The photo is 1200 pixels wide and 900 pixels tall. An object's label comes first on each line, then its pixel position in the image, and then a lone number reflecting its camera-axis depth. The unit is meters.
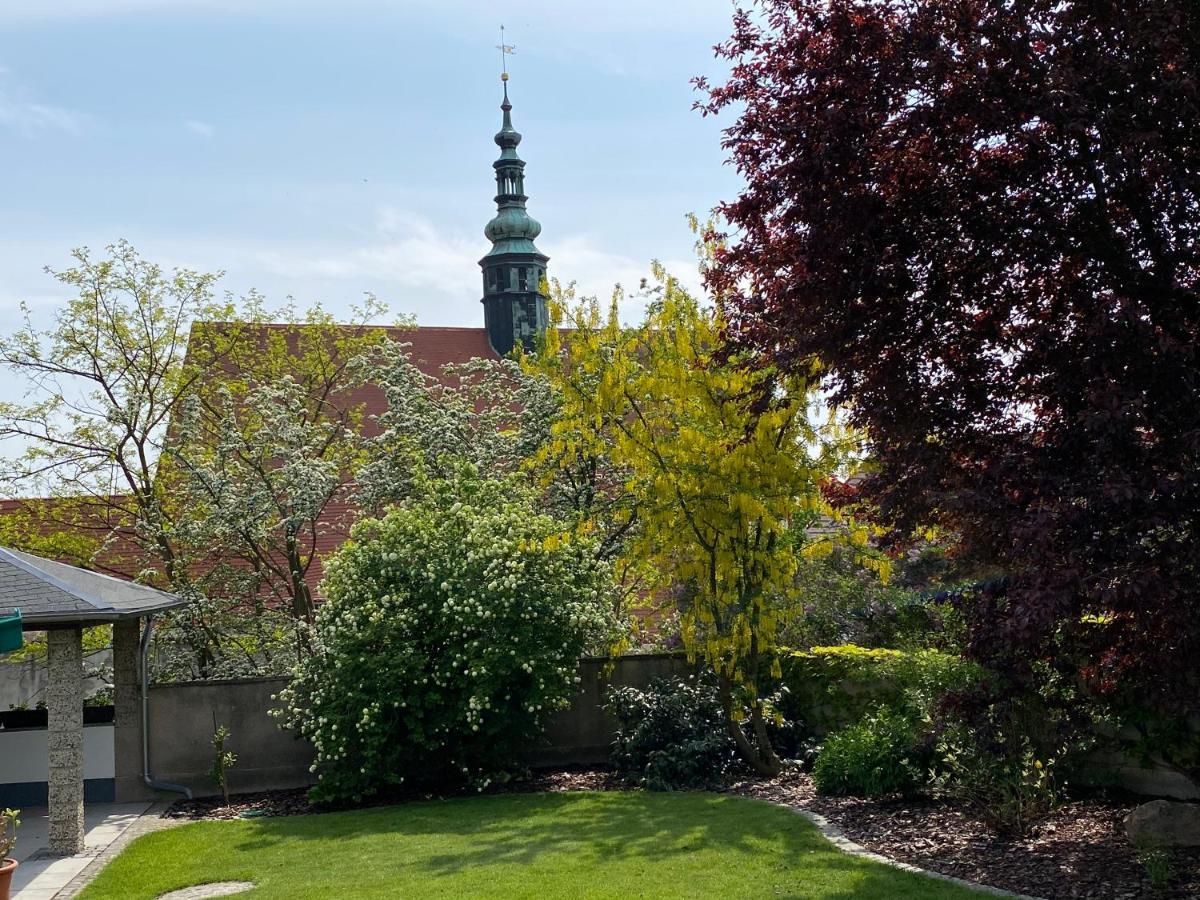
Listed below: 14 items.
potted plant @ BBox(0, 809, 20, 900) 7.27
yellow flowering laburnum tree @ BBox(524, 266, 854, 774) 10.63
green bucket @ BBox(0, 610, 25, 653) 6.71
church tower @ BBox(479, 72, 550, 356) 30.58
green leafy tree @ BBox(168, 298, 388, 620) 14.48
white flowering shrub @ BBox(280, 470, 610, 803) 11.12
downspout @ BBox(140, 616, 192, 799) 11.91
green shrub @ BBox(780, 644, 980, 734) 9.48
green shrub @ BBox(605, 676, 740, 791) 11.19
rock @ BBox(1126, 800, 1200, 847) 6.94
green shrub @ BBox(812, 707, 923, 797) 9.16
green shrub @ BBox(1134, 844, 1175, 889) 6.19
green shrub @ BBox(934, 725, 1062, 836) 7.67
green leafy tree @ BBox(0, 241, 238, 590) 16.38
